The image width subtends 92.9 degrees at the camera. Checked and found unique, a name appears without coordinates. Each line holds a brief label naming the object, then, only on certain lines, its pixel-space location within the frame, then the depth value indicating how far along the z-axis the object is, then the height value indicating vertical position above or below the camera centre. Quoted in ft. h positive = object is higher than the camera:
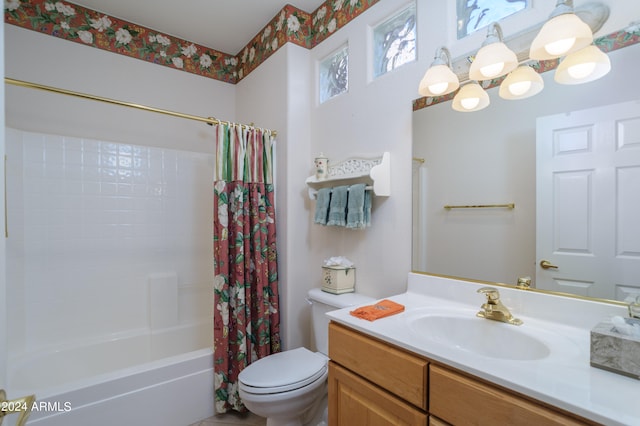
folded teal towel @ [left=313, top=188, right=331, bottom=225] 6.10 +0.07
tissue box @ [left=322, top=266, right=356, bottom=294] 5.89 -1.38
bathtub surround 6.34 -1.09
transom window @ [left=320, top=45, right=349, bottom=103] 6.55 +3.05
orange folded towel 3.78 -1.32
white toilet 4.57 -2.66
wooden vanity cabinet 2.35 -1.71
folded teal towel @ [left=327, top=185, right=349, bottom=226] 5.72 +0.05
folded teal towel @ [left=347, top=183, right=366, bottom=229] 5.39 +0.04
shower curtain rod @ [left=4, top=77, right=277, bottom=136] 4.88 +2.01
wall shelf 5.30 +0.64
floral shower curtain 6.18 -1.02
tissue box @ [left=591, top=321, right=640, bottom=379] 2.33 -1.14
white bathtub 4.75 -3.20
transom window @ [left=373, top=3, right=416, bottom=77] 5.26 +3.08
